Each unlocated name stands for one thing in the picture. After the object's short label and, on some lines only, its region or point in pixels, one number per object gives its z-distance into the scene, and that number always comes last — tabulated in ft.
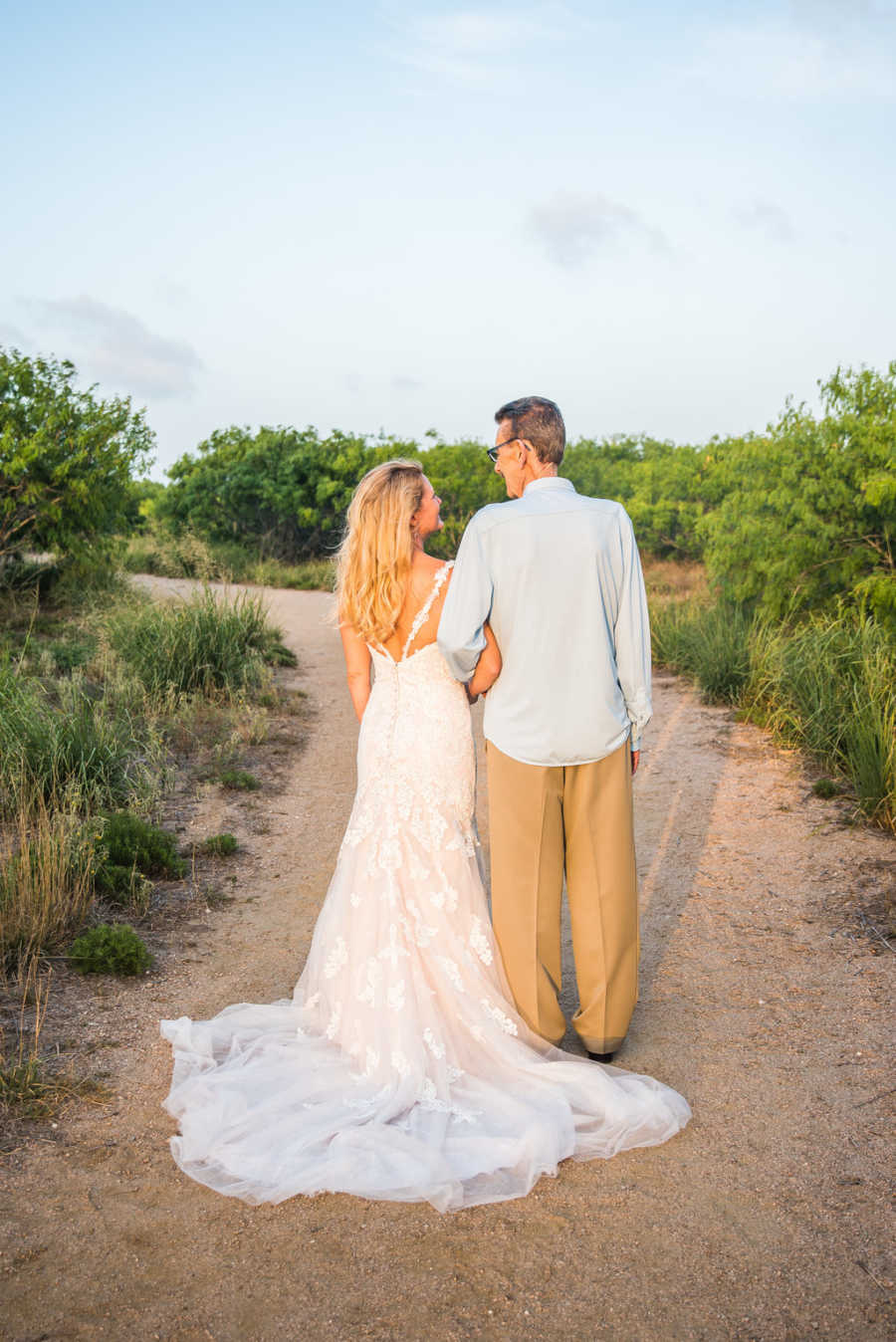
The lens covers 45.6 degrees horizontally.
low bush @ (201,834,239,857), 21.56
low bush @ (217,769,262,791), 25.88
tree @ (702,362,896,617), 34.50
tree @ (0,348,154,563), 38.47
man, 11.56
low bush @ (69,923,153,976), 15.81
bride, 10.61
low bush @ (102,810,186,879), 19.65
